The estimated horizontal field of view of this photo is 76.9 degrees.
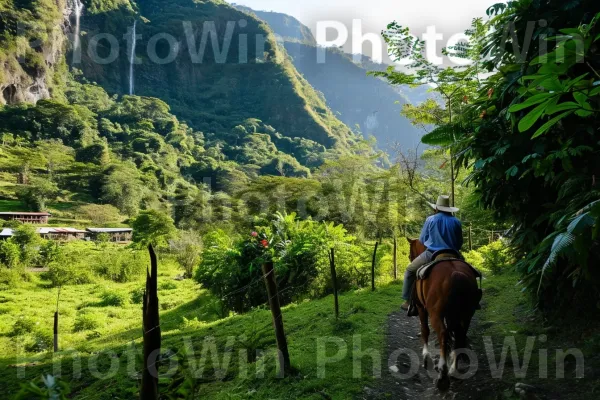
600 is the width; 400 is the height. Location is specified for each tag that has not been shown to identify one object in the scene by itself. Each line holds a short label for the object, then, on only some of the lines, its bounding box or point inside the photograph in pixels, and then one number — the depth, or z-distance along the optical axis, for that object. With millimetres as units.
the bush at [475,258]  12639
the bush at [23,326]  16570
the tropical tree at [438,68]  10648
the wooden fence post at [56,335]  11726
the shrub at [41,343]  14498
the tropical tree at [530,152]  3887
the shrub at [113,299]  21953
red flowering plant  11305
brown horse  3959
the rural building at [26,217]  39188
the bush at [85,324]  17250
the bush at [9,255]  26839
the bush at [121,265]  29453
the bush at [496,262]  10922
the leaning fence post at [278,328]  4617
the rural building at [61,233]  36250
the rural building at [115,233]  39916
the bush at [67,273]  27080
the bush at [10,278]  24641
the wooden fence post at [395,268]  12131
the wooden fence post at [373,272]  9992
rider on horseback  4668
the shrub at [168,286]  25516
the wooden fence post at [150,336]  2471
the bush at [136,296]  23453
